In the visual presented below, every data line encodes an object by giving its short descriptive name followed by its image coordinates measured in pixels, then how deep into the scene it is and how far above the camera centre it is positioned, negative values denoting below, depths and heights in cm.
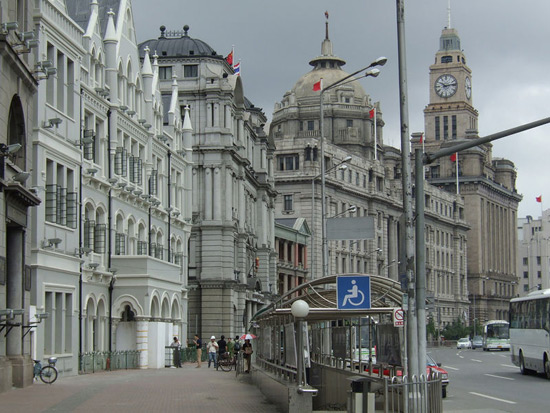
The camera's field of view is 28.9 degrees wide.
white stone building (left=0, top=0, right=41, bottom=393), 2561 +294
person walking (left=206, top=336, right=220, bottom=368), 5135 -201
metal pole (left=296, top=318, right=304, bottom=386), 2028 -87
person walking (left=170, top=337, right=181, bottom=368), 4727 -187
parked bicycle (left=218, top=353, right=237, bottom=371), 4581 -226
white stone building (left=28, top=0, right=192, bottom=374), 3369 +471
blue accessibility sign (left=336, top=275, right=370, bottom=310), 2173 +35
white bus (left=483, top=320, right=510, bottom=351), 9156 -242
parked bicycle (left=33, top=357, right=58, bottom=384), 2978 -172
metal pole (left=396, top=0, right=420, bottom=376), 2195 +234
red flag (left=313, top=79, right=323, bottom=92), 6048 +1272
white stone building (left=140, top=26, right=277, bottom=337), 6793 +845
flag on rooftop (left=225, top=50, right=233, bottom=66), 7491 +1765
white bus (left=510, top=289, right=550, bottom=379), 3800 -94
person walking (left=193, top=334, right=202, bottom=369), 4871 -217
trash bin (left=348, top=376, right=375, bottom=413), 1806 -149
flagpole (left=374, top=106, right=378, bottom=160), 12276 +1854
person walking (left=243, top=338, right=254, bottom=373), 4025 -166
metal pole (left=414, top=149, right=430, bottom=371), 2197 +89
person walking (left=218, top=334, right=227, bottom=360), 4916 -177
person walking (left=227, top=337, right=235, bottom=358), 5366 -194
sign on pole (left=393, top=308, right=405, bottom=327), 2208 -19
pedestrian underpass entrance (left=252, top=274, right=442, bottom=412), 1894 -94
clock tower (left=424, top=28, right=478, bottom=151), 18975 +3722
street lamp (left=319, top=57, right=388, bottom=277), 3764 +727
